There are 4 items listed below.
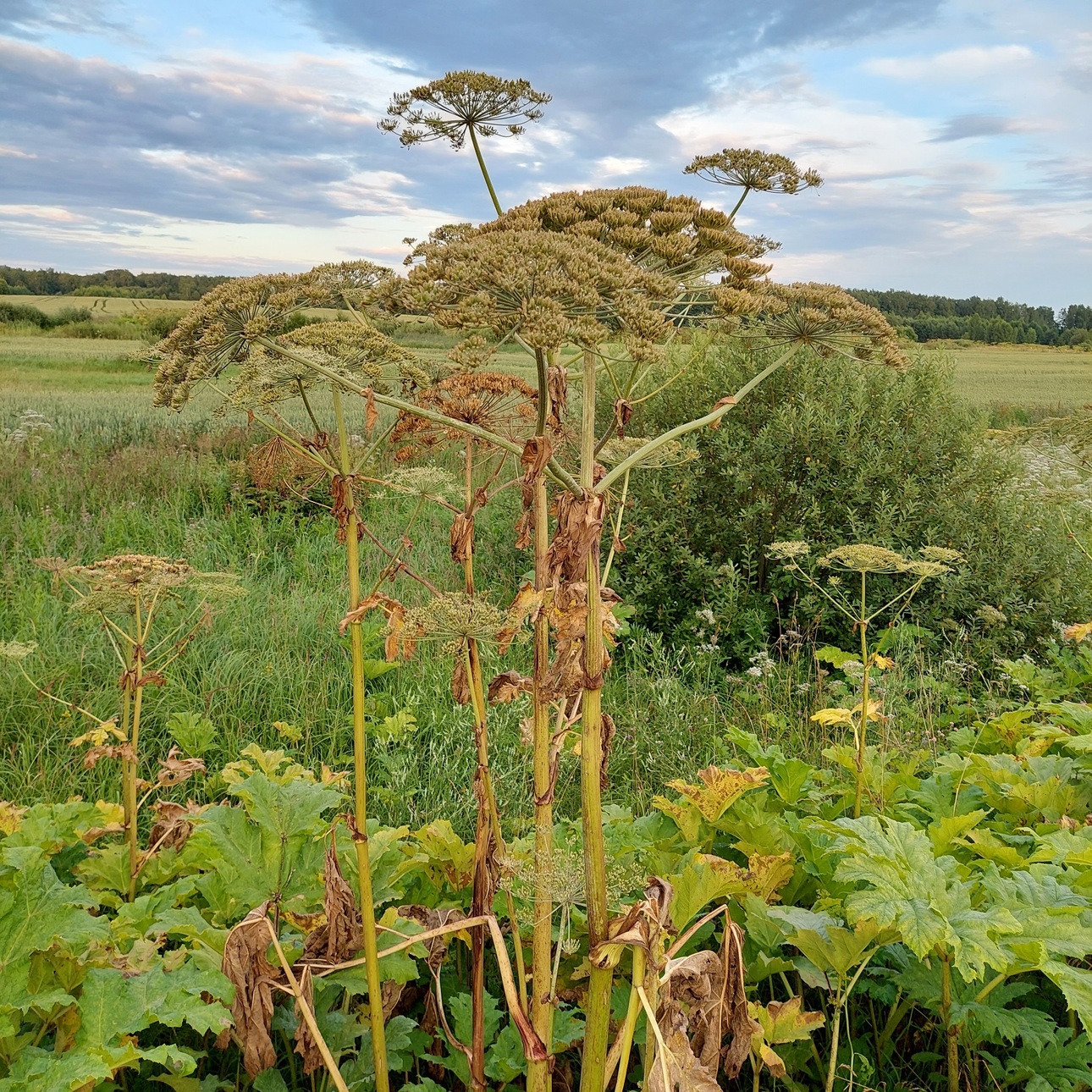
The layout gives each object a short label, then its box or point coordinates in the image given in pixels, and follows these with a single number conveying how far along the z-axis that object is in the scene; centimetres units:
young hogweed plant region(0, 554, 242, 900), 237
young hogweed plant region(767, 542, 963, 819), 269
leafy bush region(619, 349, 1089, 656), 597
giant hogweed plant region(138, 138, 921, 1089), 145
